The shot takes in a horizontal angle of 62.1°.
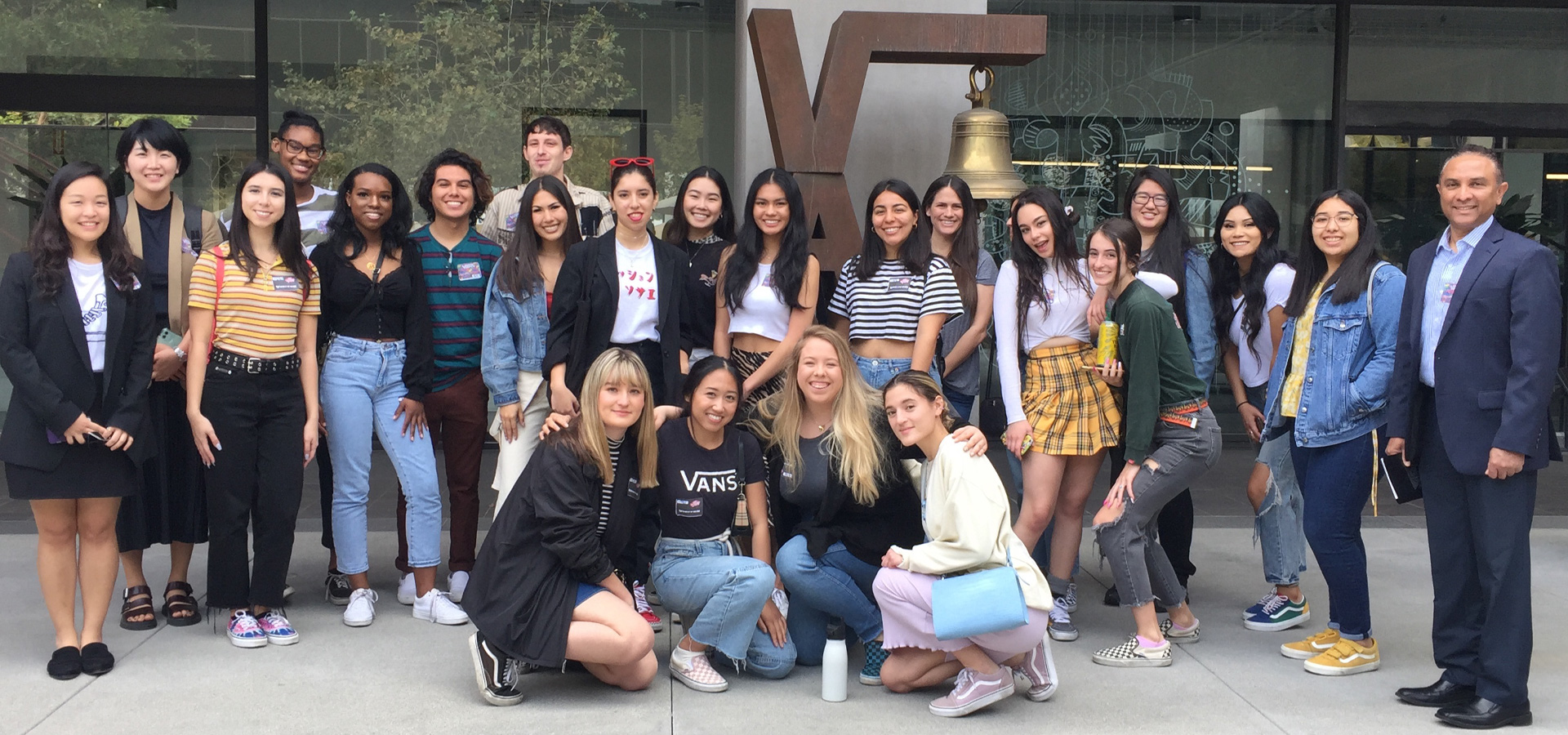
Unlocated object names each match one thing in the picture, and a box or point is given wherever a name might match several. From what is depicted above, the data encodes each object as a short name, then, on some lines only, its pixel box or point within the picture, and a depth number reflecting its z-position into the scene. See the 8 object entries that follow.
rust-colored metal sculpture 6.09
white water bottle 4.12
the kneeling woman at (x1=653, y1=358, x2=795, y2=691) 4.23
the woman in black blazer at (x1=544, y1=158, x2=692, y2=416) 4.88
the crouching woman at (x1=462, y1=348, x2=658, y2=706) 3.99
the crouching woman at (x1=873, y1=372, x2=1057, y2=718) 3.96
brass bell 6.09
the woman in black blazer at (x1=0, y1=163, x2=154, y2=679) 4.18
